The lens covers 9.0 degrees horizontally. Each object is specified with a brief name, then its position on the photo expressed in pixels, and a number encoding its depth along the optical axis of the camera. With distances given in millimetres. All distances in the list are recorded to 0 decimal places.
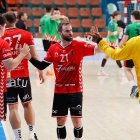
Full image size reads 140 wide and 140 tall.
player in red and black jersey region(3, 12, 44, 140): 11015
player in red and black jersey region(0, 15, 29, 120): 8537
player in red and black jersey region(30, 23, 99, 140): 9840
